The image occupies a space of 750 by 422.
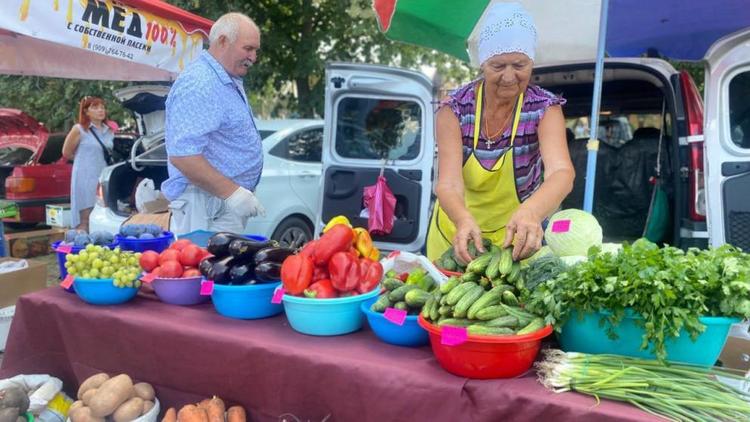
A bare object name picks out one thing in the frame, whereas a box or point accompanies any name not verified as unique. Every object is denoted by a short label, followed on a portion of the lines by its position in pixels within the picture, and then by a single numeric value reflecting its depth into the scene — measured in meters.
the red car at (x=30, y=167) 7.81
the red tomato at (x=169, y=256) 2.34
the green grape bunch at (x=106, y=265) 2.29
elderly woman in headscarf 2.07
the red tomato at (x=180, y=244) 2.41
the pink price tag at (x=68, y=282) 2.39
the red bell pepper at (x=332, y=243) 2.00
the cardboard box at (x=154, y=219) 4.80
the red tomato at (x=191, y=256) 2.35
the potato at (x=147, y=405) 2.12
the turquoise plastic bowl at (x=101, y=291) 2.28
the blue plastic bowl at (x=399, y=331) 1.79
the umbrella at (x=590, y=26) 3.24
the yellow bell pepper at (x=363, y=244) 2.18
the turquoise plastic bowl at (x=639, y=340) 1.52
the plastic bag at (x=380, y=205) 4.98
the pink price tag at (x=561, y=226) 1.99
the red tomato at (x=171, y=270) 2.28
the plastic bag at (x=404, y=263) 2.08
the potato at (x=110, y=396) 2.07
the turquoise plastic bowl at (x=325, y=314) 1.88
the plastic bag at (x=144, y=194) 5.66
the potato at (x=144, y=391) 2.16
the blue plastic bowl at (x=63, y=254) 2.68
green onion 1.39
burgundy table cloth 1.55
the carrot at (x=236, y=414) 1.97
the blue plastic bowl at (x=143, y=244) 2.87
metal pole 3.20
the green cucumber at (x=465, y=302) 1.57
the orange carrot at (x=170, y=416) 2.08
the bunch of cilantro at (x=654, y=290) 1.43
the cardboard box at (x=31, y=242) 7.26
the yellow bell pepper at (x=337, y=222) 2.16
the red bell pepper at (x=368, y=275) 2.00
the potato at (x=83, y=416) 2.10
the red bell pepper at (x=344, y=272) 1.95
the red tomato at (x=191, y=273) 2.30
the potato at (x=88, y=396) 2.13
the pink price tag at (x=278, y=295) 1.99
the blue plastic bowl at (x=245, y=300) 2.07
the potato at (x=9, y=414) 2.04
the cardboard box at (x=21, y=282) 4.39
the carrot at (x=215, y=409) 1.95
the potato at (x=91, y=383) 2.19
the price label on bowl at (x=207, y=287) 2.13
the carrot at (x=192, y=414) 1.97
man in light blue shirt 2.82
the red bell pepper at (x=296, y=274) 1.92
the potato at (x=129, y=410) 2.07
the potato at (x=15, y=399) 2.09
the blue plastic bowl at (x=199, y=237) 2.94
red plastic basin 1.50
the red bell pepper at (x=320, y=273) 2.00
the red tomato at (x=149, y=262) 2.36
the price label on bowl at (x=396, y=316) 1.74
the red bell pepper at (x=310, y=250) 2.02
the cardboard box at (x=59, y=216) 6.91
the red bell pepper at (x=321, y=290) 1.90
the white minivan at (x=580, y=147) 3.92
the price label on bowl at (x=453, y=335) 1.50
